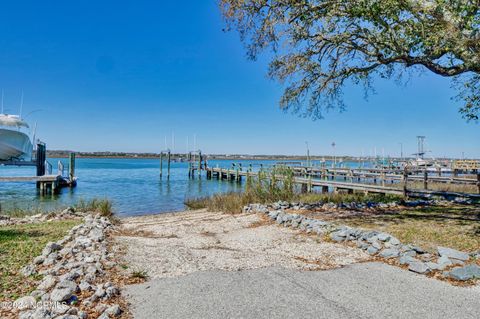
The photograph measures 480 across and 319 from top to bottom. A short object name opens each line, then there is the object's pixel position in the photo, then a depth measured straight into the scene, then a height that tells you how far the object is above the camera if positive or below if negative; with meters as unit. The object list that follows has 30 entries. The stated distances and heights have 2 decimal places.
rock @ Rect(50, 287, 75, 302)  3.54 -1.49
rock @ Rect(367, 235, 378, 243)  6.23 -1.56
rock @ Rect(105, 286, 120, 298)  3.75 -1.54
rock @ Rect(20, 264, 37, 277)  4.45 -1.55
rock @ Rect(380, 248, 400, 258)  5.56 -1.63
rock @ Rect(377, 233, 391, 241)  6.21 -1.51
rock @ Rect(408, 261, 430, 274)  4.83 -1.63
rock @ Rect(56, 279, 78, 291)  3.80 -1.48
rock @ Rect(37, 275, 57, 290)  3.89 -1.51
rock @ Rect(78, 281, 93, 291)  3.88 -1.53
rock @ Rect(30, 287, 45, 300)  3.66 -1.54
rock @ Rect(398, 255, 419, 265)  5.19 -1.62
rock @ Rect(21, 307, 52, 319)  3.11 -1.49
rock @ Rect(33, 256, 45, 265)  4.89 -1.55
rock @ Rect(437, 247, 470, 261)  5.21 -1.55
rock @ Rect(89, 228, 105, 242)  6.39 -1.61
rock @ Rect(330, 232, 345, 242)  6.78 -1.66
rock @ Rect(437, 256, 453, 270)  4.94 -1.59
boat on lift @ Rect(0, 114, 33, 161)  26.23 +1.37
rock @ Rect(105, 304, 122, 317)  3.35 -1.57
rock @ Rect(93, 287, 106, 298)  3.69 -1.53
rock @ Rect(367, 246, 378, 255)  5.86 -1.66
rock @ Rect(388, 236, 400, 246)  5.97 -1.54
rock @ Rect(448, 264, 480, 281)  4.49 -1.59
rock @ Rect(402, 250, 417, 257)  5.51 -1.61
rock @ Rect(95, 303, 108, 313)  3.43 -1.57
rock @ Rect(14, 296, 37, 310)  3.43 -1.54
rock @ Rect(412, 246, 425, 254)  5.61 -1.58
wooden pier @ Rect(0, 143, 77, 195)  24.84 -1.67
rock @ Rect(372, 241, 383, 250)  6.00 -1.61
